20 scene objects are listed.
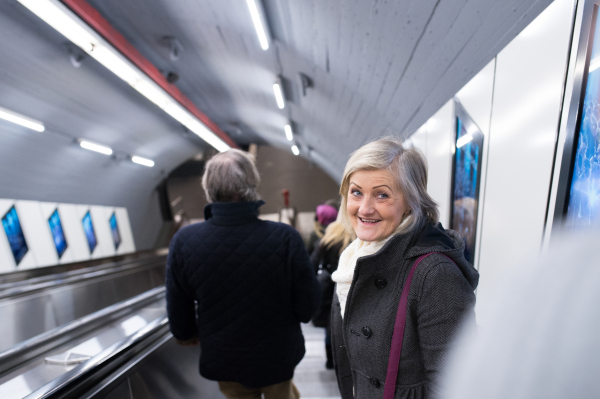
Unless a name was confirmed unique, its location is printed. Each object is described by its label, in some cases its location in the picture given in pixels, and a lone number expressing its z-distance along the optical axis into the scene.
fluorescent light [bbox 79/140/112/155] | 6.96
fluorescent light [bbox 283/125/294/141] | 8.56
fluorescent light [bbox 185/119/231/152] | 7.46
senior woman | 0.95
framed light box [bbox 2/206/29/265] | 5.02
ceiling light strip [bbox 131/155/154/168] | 9.47
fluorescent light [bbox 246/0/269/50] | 3.21
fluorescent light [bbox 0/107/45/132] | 4.64
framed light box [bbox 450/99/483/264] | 1.98
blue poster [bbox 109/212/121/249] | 8.98
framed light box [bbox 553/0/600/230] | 1.01
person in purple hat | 3.72
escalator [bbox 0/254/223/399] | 1.94
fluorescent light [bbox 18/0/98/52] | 3.08
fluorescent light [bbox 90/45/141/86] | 4.09
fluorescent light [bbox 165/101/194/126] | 6.21
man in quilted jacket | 1.84
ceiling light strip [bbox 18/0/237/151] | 3.26
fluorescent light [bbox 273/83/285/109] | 5.39
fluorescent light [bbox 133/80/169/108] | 5.14
